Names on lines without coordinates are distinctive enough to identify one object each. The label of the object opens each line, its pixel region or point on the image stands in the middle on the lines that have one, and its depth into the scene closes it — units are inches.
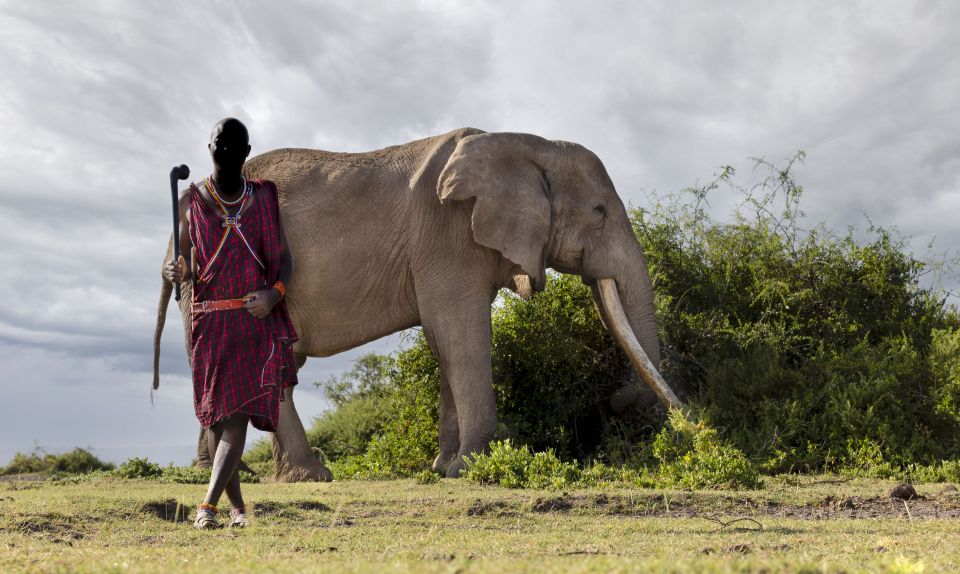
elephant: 379.6
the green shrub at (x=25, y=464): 602.5
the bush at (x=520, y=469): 307.7
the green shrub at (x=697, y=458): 306.2
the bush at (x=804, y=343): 375.2
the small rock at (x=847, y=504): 260.2
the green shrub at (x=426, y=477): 340.2
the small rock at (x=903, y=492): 278.2
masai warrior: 212.1
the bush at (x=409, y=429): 456.1
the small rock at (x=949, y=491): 287.2
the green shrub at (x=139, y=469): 424.5
